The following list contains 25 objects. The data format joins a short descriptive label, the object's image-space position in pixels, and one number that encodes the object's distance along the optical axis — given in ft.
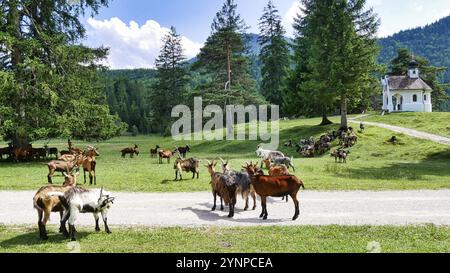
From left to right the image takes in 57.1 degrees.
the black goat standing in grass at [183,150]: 114.20
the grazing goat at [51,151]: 113.50
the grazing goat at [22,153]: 103.19
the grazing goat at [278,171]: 53.35
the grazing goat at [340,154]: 99.25
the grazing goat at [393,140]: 125.80
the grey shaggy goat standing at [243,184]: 45.05
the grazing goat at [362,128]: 140.79
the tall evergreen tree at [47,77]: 99.25
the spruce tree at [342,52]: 138.92
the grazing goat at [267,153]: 86.09
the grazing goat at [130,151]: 115.98
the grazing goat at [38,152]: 106.11
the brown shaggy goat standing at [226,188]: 42.42
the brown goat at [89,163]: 62.59
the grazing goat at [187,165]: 65.87
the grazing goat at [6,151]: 108.96
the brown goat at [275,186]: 41.04
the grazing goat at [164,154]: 95.29
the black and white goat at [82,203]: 33.27
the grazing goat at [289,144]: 136.26
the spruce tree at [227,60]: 173.99
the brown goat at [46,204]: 33.53
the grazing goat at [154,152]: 115.14
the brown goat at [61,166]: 62.96
